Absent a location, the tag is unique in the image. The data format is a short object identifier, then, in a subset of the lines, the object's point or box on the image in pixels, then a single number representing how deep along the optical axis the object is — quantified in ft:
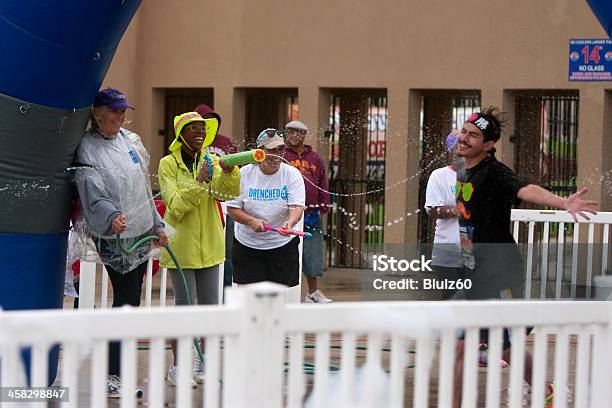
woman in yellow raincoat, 38.91
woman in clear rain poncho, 35.31
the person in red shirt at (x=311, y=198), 55.35
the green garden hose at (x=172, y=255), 36.50
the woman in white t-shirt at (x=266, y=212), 42.34
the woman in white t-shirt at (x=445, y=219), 35.74
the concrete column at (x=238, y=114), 75.02
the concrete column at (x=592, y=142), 65.55
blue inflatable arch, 31.91
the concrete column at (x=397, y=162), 70.61
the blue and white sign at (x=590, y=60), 65.14
